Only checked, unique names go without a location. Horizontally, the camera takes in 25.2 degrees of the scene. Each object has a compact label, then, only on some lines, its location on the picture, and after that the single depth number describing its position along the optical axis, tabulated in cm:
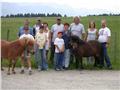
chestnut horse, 921
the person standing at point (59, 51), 986
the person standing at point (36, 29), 987
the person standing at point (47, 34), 988
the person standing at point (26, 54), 931
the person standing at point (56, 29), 1008
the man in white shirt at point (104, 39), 994
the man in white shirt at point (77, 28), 1007
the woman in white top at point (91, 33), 1003
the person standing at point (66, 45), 995
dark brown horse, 987
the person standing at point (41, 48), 971
